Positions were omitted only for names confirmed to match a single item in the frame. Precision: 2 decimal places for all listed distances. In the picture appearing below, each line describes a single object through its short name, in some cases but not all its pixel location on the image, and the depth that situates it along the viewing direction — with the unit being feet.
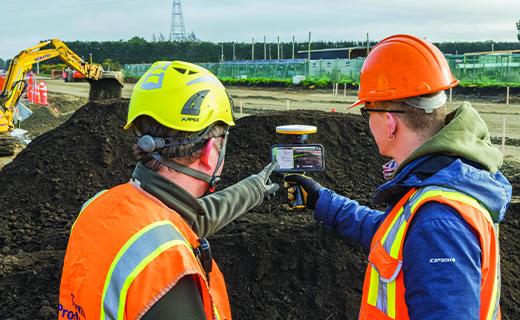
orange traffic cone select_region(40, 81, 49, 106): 79.07
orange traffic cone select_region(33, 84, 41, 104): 78.54
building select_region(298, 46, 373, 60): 164.14
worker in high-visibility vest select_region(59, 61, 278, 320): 4.98
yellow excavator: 45.44
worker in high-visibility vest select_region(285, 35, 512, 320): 5.37
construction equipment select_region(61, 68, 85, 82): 141.77
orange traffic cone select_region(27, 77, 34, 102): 77.80
